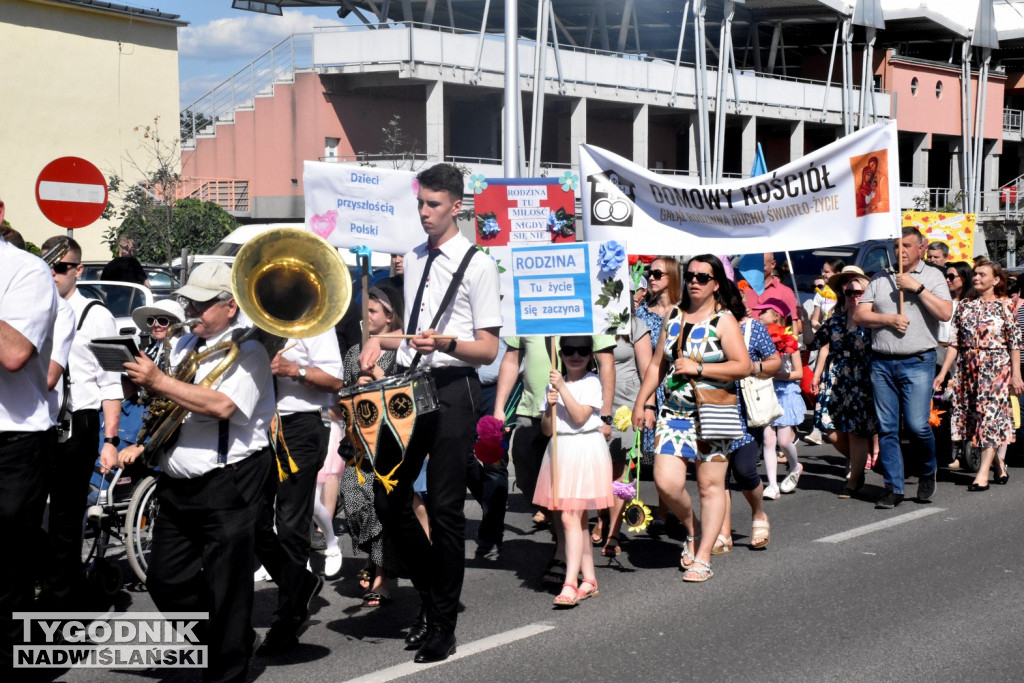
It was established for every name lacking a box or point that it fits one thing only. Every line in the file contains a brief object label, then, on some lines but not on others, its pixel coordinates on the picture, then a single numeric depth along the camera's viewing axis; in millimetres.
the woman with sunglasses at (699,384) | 7363
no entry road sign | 10258
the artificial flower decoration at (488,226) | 10477
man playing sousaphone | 4980
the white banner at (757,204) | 9039
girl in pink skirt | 6844
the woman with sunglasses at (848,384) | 10055
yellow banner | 18781
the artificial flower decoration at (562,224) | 10281
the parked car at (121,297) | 16141
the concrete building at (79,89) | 34219
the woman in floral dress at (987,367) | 10609
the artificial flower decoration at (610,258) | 7168
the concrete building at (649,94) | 37531
